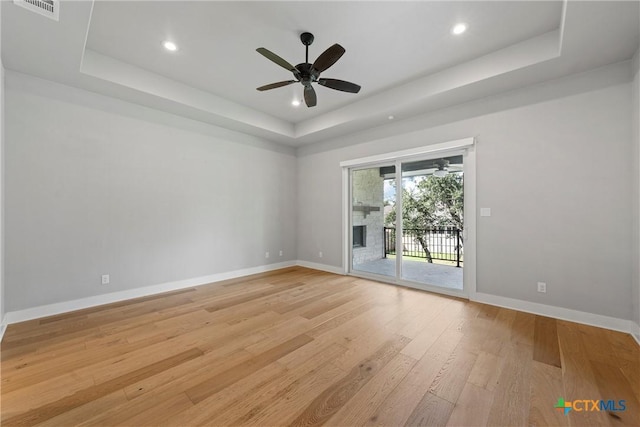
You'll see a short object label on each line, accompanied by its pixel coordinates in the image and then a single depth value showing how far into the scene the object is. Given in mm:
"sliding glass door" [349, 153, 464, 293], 4039
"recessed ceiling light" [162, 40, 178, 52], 2895
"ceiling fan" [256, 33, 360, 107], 2410
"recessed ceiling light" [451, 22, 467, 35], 2600
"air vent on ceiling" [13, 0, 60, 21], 2010
